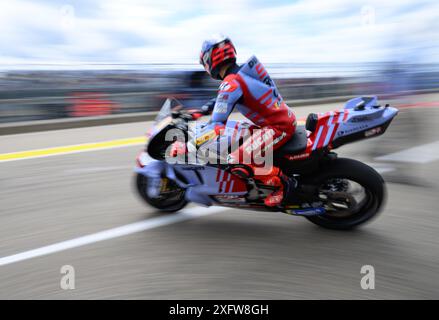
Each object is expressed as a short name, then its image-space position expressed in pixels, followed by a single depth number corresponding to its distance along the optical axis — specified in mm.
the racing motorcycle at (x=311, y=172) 3936
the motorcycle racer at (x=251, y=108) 3803
